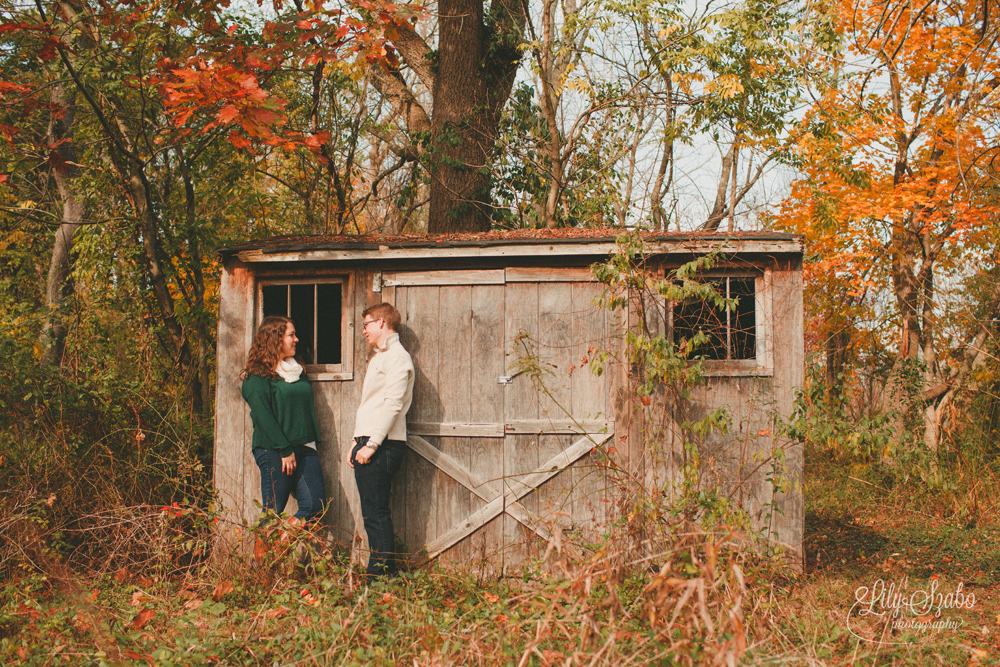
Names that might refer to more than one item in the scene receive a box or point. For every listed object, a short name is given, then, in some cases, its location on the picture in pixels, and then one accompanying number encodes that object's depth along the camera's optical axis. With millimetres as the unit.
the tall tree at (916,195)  8945
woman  5137
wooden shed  5309
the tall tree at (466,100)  8719
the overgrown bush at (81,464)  5039
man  4934
